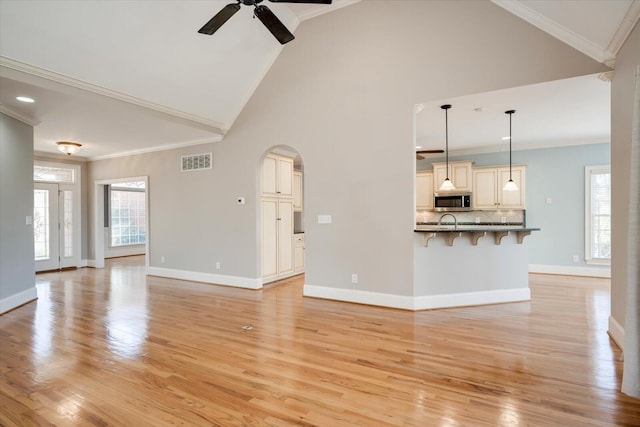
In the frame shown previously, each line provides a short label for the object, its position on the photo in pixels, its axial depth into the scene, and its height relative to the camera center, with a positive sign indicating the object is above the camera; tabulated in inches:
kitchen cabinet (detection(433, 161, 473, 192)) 286.4 +33.4
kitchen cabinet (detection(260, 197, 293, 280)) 224.8 -18.1
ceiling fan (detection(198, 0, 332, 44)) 108.8 +70.1
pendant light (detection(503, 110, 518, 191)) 231.5 +17.7
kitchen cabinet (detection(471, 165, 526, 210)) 268.5 +18.7
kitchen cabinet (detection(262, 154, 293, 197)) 225.4 +27.7
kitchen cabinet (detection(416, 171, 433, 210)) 301.3 +19.4
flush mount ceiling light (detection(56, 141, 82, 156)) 238.7 +52.1
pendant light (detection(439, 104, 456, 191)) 191.4 +55.1
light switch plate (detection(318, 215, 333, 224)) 184.7 -4.0
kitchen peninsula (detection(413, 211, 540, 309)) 163.8 -29.6
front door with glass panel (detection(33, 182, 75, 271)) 278.1 -10.5
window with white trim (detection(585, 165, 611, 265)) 250.2 -3.6
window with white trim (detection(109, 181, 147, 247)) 385.7 +0.2
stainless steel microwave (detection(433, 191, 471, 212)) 287.0 +8.8
